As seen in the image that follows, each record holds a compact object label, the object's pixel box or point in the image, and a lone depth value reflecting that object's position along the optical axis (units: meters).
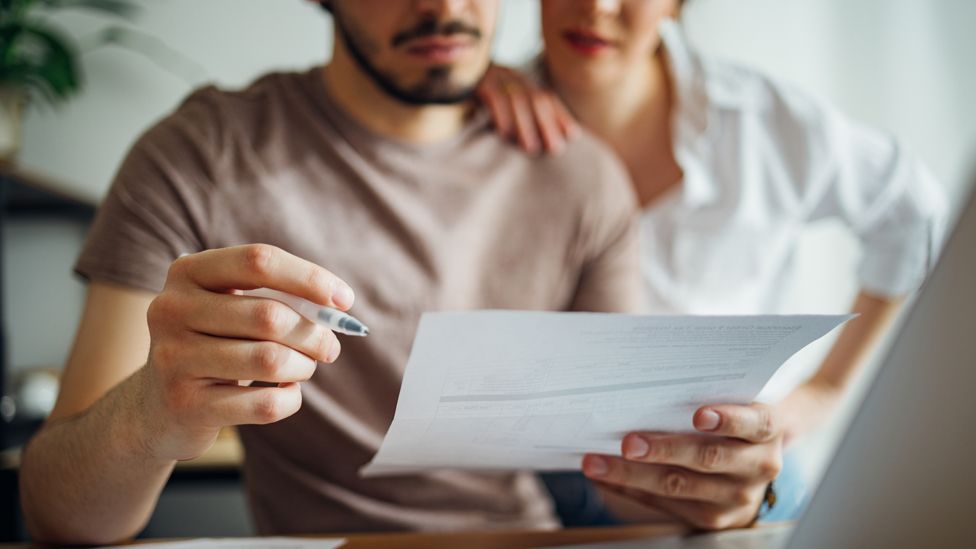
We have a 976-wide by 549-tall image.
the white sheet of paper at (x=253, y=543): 0.62
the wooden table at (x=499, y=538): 0.68
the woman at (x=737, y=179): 1.33
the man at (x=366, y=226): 0.84
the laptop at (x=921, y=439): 0.36
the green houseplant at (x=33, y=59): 1.76
